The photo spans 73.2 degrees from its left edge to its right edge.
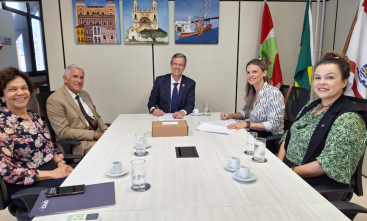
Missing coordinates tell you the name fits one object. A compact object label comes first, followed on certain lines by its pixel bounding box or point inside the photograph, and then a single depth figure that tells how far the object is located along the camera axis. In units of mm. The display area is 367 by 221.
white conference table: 953
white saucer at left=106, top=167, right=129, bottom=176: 1264
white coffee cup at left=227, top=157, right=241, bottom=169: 1325
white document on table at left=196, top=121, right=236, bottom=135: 2076
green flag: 3258
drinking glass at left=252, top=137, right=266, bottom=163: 1463
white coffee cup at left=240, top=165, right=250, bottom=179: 1201
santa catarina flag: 3362
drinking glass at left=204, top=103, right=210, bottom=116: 2762
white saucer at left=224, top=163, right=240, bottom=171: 1320
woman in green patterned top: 1318
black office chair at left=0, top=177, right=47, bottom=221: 1228
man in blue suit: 3080
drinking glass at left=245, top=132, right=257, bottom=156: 1597
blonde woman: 2240
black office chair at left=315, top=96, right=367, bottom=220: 1053
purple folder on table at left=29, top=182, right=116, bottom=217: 975
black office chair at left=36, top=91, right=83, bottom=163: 2027
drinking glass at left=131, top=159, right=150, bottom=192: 1139
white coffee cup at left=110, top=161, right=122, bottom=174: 1269
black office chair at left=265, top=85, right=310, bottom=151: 2258
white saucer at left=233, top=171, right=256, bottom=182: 1200
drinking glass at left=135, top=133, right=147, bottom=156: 1576
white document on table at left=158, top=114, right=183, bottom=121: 2536
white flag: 2673
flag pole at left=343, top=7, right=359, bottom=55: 2801
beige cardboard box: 1944
